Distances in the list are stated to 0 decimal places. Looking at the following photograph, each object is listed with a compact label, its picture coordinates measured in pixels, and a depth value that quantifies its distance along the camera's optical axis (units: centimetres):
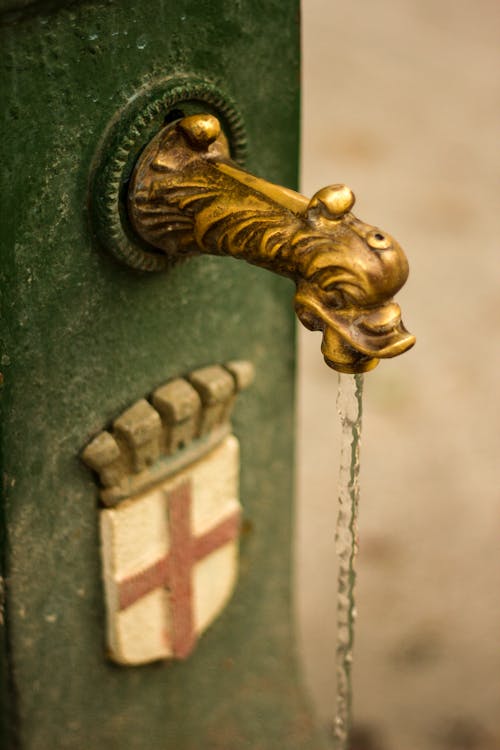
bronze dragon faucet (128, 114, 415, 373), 128
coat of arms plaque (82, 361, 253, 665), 139
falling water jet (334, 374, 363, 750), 137
